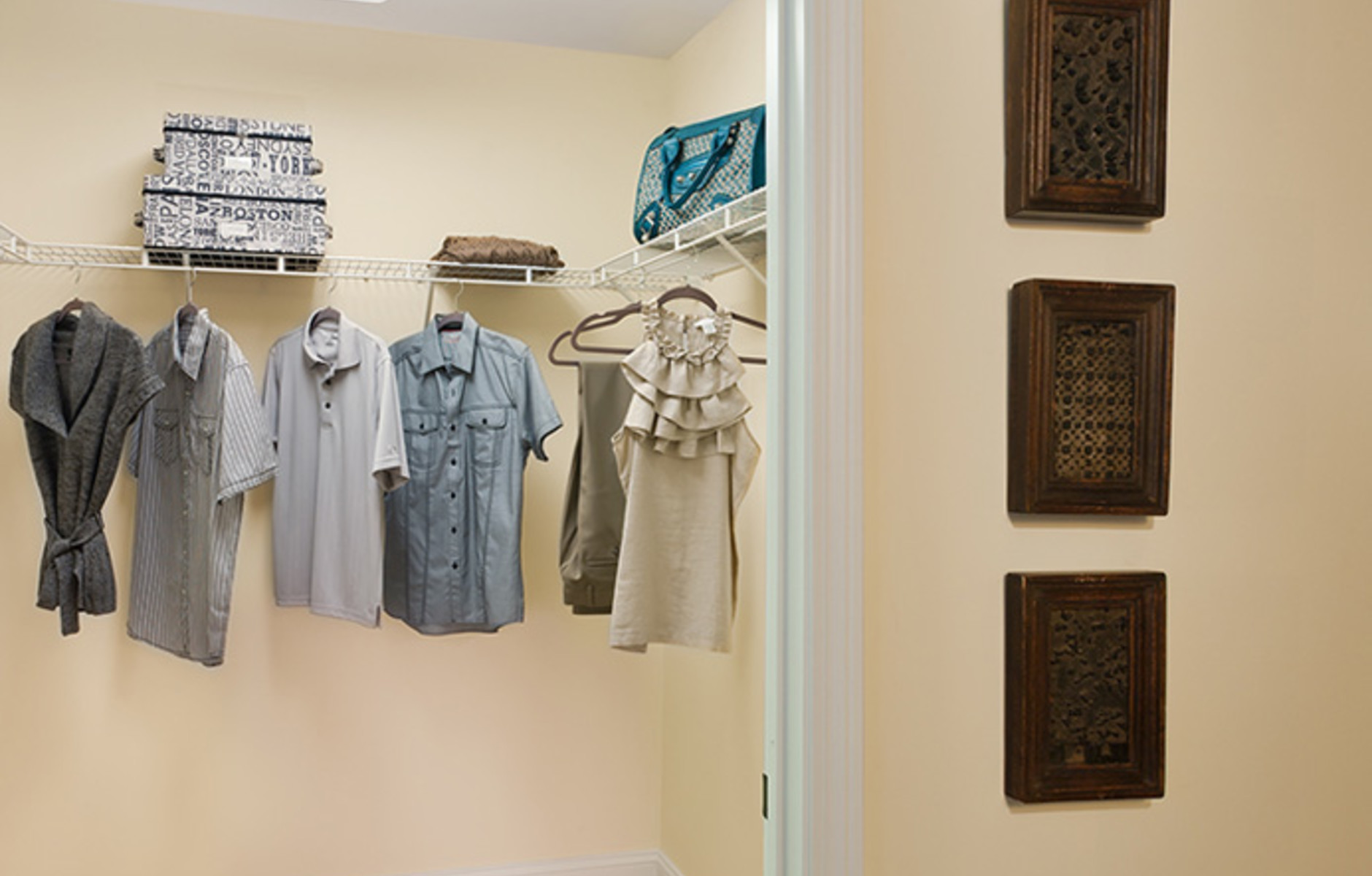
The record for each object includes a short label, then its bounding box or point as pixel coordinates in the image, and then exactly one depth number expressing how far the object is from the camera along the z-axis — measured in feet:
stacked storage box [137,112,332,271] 10.09
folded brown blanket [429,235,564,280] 10.89
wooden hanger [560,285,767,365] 8.84
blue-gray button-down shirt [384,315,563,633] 10.82
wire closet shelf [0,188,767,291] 9.15
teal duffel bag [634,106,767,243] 8.71
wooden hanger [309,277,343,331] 10.90
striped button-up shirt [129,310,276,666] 10.14
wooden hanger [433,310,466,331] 11.12
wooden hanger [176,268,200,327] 10.28
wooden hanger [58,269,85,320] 10.12
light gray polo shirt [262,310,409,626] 10.61
